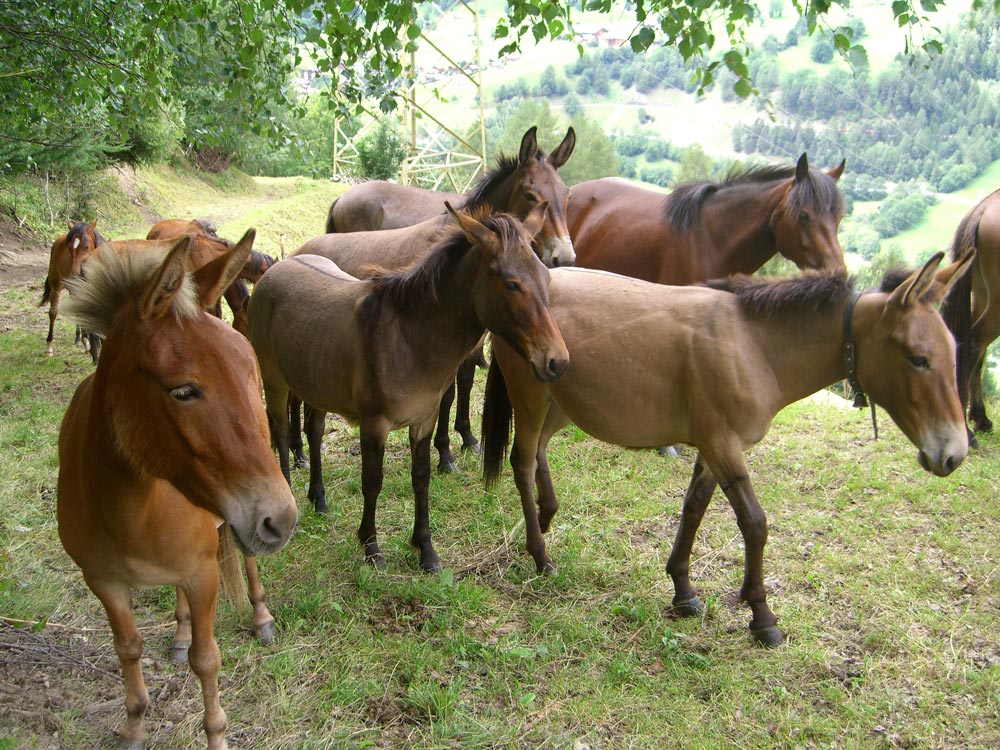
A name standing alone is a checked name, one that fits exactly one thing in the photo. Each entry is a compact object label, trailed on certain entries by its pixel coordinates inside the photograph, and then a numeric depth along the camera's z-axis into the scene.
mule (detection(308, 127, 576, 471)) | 5.41
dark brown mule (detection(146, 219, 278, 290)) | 6.15
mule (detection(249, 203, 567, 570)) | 3.57
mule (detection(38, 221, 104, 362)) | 8.23
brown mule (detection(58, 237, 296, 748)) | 1.88
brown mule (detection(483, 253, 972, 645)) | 3.22
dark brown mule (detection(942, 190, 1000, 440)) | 5.88
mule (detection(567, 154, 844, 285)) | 5.21
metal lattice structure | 15.17
